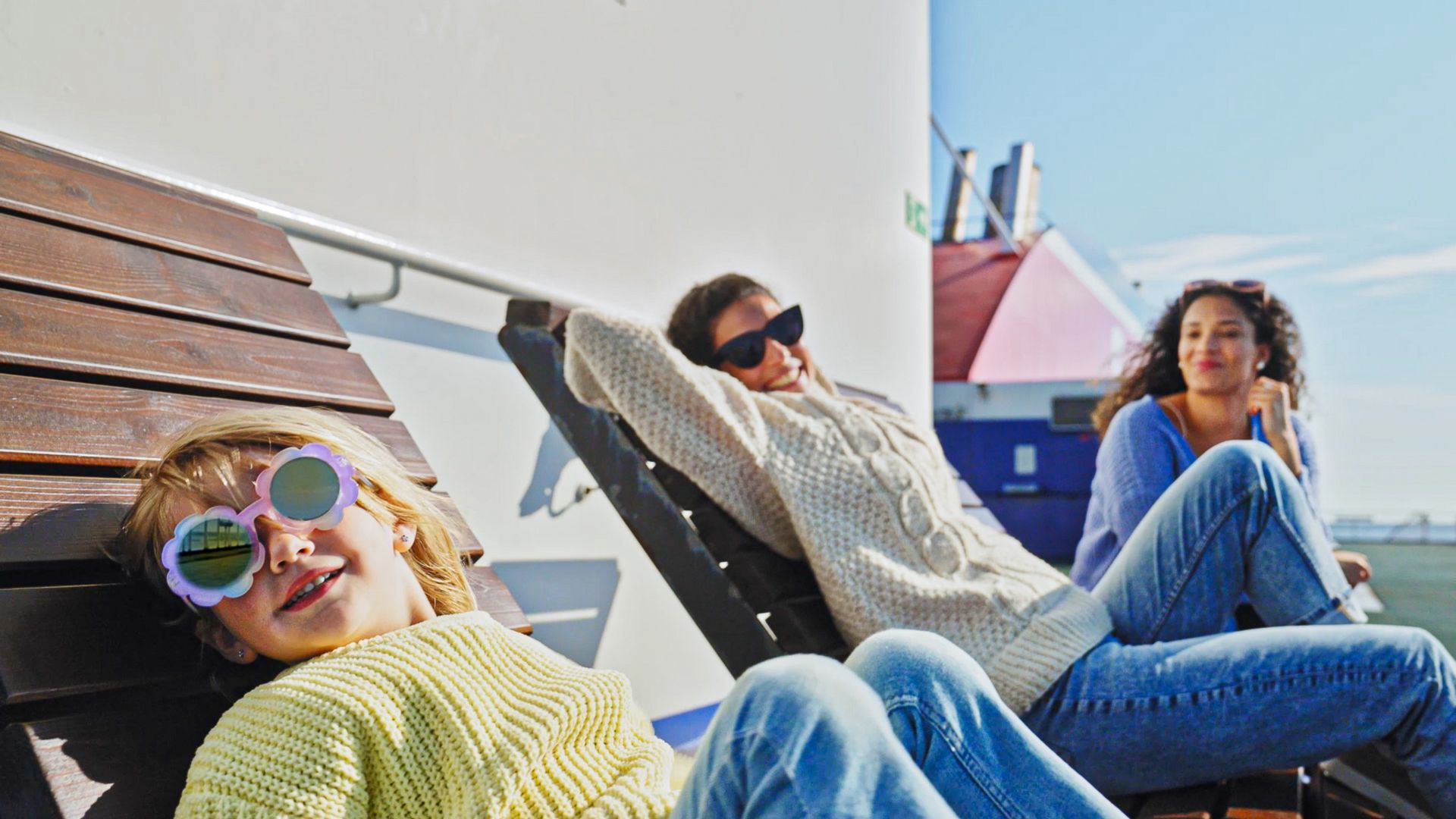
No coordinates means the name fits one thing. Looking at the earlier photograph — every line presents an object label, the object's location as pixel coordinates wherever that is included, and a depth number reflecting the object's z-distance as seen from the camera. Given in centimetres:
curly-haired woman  283
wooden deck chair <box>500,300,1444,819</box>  210
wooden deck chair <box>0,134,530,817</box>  123
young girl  116
